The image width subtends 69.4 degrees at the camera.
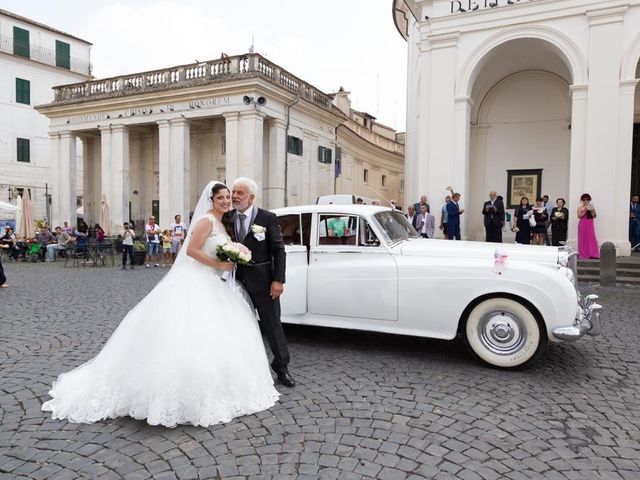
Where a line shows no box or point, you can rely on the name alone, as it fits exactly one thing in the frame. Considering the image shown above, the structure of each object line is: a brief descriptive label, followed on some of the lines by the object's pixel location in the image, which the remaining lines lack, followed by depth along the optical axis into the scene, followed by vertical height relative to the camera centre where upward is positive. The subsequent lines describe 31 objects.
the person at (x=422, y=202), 12.89 +0.64
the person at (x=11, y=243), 19.12 -0.93
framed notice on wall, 16.62 +1.50
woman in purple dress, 11.95 -0.08
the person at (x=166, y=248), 16.67 -0.96
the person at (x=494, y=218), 12.84 +0.22
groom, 4.26 -0.38
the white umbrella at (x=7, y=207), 19.97 +0.59
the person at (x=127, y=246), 15.05 -0.80
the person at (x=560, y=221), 12.53 +0.15
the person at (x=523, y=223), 12.67 +0.09
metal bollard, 10.43 -0.86
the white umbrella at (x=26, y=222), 20.20 -0.05
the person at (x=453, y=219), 13.11 +0.18
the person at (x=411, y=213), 12.90 +0.34
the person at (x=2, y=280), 10.52 -1.36
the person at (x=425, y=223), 12.45 +0.06
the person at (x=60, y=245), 19.33 -0.99
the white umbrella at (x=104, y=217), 22.41 +0.22
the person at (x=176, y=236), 16.64 -0.49
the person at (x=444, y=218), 13.26 +0.21
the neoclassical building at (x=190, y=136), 21.12 +4.50
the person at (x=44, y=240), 19.58 -0.82
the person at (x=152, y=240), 16.41 -0.64
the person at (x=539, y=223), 12.82 +0.10
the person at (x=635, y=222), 13.80 +0.16
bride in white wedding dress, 3.43 -1.06
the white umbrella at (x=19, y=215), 20.28 +0.25
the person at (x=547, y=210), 13.11 +0.50
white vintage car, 4.67 -0.65
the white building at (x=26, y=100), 30.80 +8.38
